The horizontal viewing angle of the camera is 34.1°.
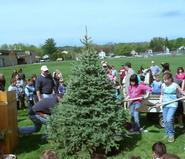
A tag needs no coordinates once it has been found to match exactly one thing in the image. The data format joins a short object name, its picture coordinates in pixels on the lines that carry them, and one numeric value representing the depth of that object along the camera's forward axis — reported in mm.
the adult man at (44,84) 8691
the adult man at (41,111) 7394
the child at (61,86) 11869
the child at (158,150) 4500
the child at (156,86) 9118
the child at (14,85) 12838
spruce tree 6226
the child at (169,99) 7264
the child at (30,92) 12250
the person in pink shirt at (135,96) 7772
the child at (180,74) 9865
